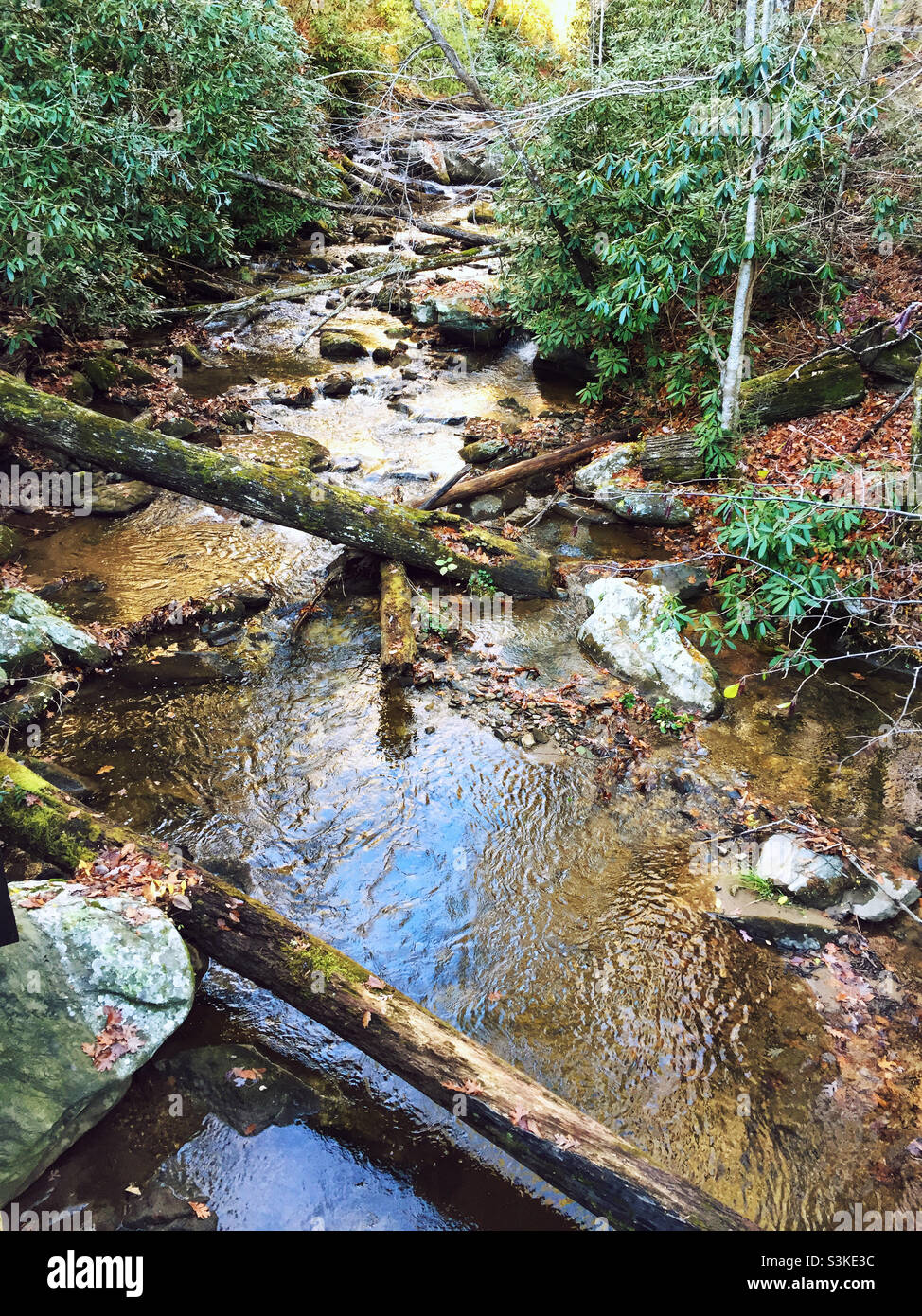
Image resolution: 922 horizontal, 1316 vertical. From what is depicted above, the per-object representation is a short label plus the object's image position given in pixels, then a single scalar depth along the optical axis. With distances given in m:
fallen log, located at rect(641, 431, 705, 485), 9.70
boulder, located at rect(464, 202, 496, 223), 22.12
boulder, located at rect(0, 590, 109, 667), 6.98
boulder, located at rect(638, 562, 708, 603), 8.59
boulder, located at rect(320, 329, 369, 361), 15.28
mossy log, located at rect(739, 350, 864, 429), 9.56
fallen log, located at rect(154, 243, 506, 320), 13.44
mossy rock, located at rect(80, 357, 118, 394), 11.92
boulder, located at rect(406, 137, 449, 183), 22.40
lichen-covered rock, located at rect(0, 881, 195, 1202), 3.70
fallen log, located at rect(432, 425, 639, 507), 10.21
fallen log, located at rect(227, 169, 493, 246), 13.43
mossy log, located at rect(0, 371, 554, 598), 8.14
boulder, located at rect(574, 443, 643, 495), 10.38
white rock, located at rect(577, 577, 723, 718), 7.23
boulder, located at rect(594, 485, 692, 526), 9.69
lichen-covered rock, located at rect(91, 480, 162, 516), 9.88
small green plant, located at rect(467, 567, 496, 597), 8.62
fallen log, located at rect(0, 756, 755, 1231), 3.59
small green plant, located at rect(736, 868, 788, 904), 5.45
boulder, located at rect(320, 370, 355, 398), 13.70
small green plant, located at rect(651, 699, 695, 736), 6.96
